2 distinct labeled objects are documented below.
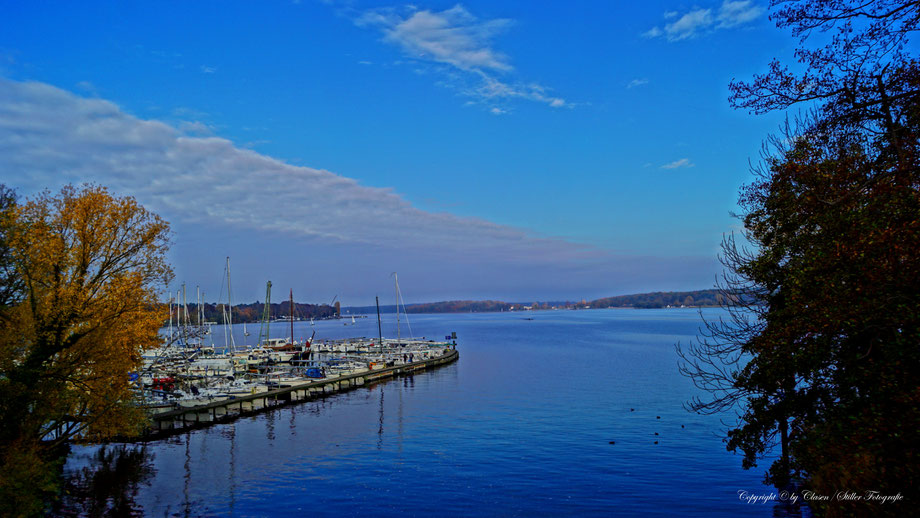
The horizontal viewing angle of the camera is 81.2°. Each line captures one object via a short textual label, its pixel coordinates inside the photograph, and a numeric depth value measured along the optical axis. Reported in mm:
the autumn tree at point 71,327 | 19938
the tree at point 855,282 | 10555
